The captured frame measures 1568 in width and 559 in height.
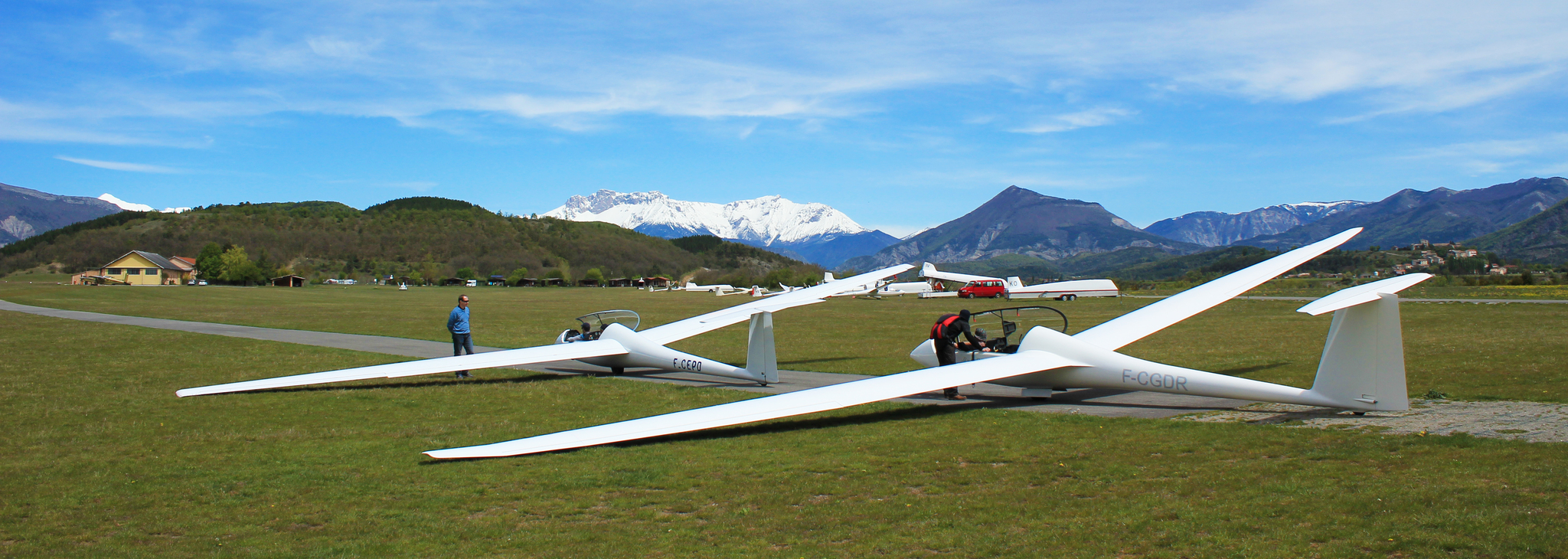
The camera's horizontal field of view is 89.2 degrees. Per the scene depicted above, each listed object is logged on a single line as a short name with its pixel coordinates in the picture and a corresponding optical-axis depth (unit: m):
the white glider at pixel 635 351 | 13.14
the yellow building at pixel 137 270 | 120.75
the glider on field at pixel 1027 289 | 61.38
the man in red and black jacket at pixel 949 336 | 12.49
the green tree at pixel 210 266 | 127.62
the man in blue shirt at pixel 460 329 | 16.30
